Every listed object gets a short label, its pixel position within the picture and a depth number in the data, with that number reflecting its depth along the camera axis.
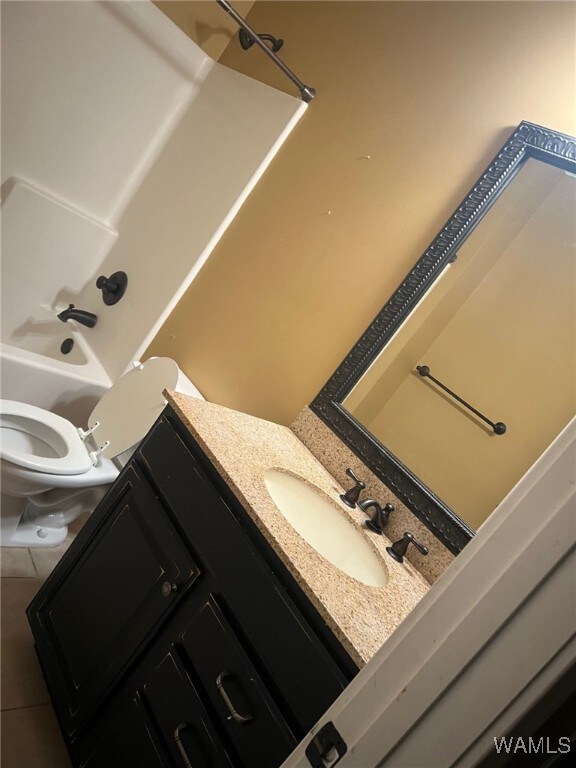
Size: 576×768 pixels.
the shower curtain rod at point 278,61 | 1.75
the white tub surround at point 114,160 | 1.96
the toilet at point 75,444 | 1.72
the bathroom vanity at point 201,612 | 0.90
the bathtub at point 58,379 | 1.93
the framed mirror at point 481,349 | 1.23
